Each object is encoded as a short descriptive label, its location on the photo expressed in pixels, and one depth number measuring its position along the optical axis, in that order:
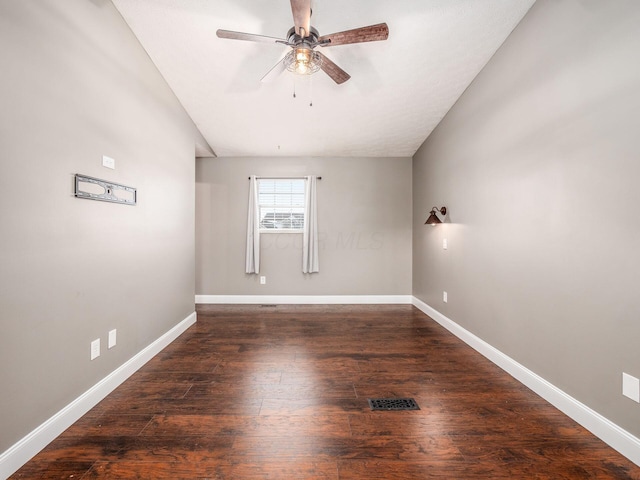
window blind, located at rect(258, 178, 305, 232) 4.81
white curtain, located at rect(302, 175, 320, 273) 4.69
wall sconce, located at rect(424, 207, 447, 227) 3.51
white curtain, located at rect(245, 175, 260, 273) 4.66
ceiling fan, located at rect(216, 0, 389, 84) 1.81
